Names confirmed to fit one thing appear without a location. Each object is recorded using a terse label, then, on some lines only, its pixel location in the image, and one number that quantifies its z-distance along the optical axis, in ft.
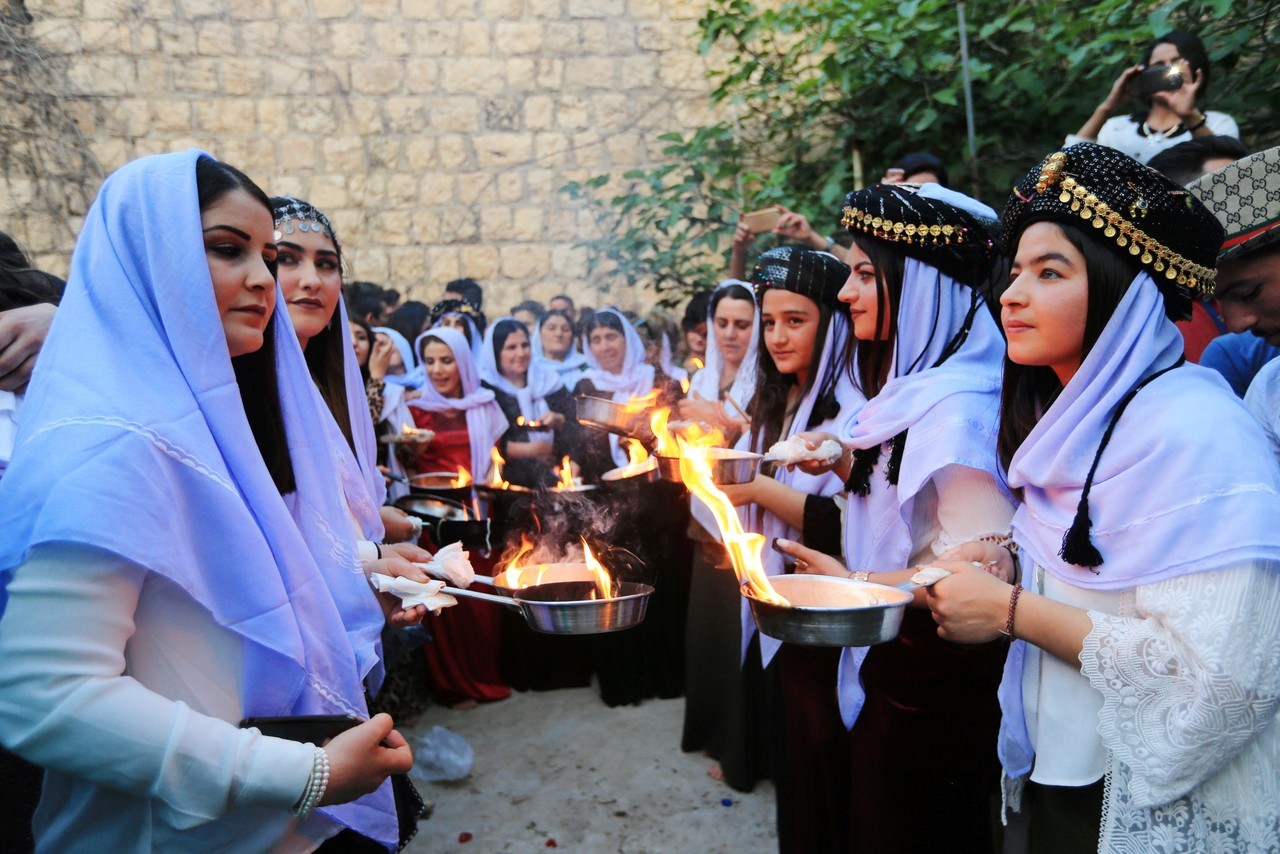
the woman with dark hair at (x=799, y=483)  10.37
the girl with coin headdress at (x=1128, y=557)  5.41
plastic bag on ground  15.26
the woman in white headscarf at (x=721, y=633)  14.87
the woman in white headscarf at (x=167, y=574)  4.66
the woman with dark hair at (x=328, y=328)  9.78
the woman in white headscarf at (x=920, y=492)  8.20
